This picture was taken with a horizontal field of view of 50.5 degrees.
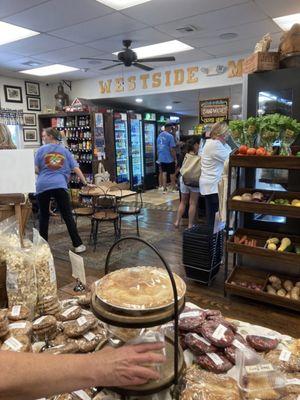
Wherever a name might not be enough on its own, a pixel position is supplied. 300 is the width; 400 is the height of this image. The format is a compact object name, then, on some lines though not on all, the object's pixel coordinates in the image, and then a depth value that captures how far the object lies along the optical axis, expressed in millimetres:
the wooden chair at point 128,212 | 4498
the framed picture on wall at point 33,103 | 7606
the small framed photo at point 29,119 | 7453
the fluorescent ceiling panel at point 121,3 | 3492
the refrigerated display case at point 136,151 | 8719
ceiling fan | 4711
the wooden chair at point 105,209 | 4358
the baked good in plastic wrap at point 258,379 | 886
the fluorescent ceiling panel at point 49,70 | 6484
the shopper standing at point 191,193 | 4727
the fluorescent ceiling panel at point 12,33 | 4234
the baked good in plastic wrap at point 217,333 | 1077
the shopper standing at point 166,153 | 8648
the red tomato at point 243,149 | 2664
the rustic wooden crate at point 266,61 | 2764
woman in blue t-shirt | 3885
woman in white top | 3764
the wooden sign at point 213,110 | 5898
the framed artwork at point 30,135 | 7512
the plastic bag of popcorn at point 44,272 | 1333
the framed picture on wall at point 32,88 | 7523
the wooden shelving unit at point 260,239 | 2518
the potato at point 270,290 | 2703
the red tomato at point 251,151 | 2604
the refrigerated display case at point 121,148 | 7906
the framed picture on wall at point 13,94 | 7066
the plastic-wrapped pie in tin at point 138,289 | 770
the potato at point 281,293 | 2645
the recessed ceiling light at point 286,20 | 3994
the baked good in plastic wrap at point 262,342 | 1109
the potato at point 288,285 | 2678
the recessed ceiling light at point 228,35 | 4613
